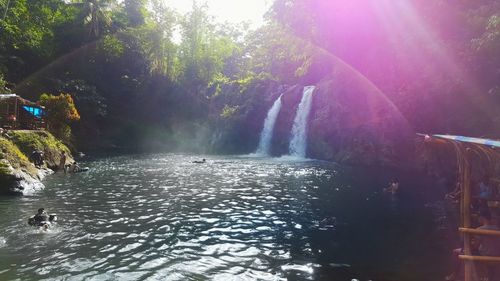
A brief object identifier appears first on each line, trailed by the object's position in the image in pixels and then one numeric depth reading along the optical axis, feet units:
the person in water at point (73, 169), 98.12
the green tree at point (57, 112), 125.49
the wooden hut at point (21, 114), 103.65
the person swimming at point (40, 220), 46.91
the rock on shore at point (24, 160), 67.10
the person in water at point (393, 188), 78.33
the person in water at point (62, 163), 102.17
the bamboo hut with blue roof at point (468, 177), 27.78
